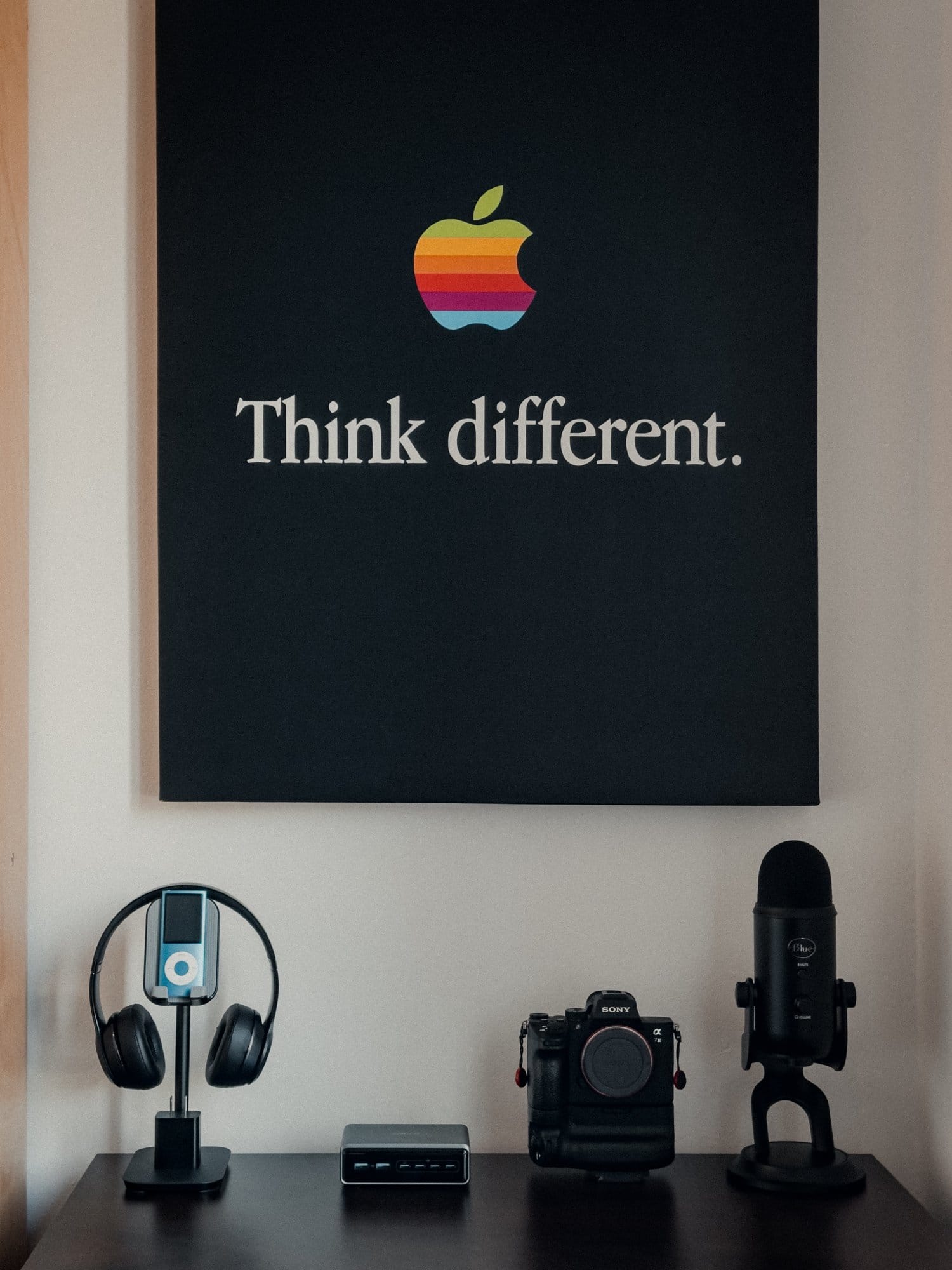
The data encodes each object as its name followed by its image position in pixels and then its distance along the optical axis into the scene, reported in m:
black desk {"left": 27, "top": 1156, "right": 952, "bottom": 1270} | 1.21
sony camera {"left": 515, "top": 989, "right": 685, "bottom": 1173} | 1.41
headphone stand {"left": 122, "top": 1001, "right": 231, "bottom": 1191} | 1.39
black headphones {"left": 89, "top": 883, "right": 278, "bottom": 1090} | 1.41
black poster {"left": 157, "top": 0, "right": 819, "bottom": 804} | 1.56
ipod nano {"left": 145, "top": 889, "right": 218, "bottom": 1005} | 1.45
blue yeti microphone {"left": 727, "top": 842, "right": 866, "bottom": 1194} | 1.40
